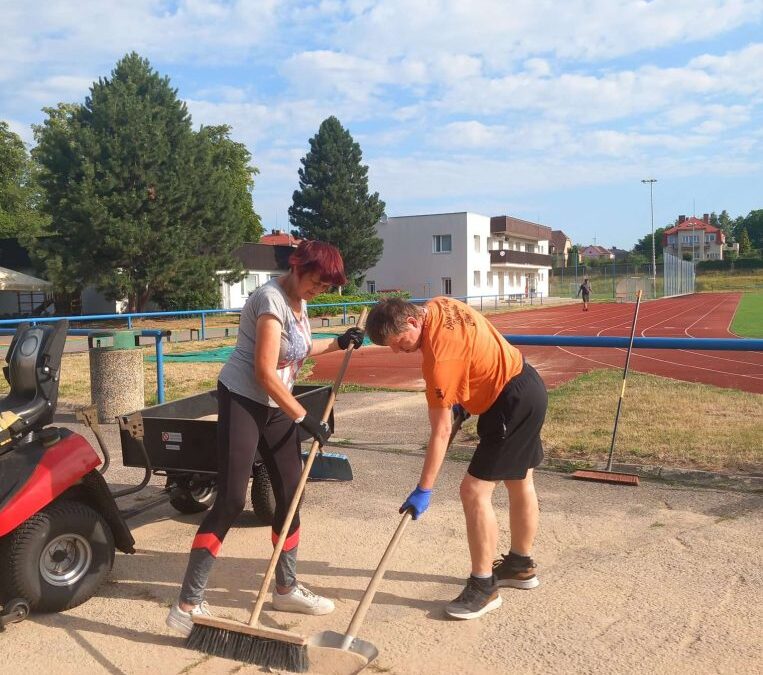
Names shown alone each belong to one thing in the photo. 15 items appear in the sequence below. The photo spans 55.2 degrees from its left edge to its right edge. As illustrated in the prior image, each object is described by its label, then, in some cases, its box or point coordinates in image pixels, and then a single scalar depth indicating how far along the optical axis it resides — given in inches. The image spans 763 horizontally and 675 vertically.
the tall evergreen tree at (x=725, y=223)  6455.2
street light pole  2352.4
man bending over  129.5
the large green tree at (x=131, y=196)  1201.4
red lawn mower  131.3
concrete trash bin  318.7
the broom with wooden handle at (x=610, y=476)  216.2
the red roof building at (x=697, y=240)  5314.5
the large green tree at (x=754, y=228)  5565.9
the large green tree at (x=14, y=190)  2035.1
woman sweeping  130.6
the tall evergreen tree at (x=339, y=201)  1921.8
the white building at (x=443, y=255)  2122.3
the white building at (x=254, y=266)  1560.0
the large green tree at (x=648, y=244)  5634.8
